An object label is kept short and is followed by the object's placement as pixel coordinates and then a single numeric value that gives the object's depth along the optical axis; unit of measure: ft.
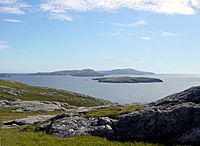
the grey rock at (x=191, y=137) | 78.68
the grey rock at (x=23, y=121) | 167.11
